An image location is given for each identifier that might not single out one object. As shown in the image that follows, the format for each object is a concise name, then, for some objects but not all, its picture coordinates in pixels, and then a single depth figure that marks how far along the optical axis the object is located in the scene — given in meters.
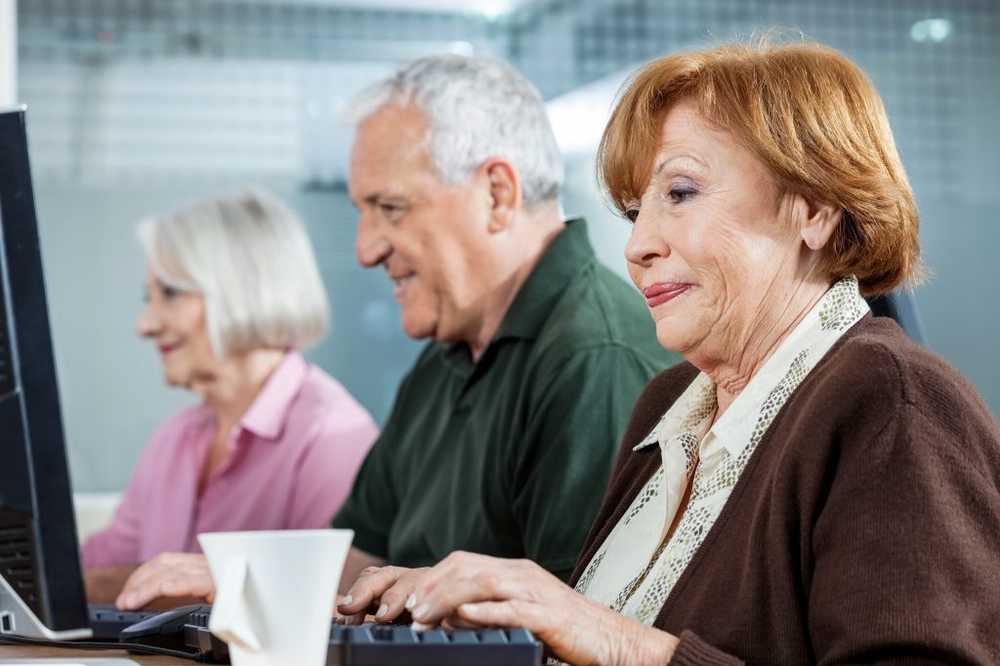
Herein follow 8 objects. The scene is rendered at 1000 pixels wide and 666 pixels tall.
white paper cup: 1.16
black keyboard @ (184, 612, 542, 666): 1.28
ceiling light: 3.03
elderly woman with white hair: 2.61
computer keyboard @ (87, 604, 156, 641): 1.75
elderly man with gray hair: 2.06
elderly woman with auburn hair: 1.47
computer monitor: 1.40
